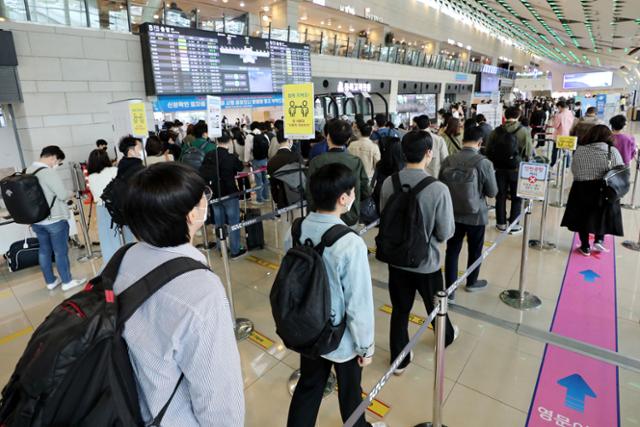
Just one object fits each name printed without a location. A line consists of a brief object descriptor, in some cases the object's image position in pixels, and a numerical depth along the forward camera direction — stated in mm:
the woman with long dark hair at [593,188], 4055
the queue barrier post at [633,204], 6789
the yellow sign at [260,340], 3260
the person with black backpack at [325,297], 1622
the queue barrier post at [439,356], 1834
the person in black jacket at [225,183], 4816
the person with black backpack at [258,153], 7484
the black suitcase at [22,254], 4922
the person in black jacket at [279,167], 4635
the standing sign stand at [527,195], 3586
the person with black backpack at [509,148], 5055
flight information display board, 8078
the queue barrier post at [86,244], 5320
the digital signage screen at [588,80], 35066
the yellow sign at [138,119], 4734
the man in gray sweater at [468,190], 3346
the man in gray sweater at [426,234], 2461
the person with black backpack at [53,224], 4000
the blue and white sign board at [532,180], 3572
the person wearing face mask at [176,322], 993
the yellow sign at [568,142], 4949
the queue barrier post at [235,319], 3264
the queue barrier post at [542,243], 5066
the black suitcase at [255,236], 5355
